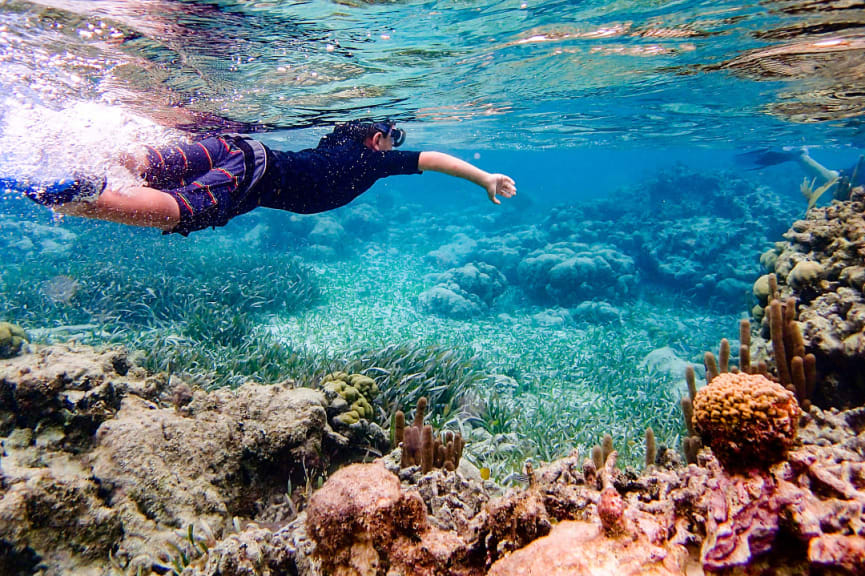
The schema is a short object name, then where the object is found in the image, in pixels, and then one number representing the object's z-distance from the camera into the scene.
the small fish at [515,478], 4.63
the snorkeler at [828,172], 10.74
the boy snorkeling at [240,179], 2.87
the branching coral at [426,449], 3.47
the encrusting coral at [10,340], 6.14
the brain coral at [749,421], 1.76
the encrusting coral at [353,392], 4.84
